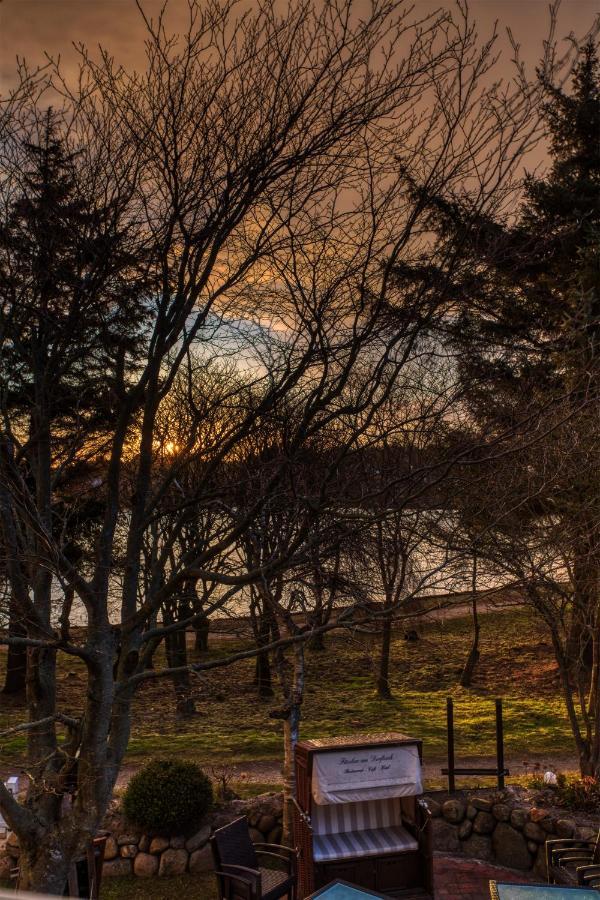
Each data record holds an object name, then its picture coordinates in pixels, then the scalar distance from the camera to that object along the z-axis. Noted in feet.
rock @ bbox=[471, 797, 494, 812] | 33.30
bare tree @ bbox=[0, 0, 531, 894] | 15.20
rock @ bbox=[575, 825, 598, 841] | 30.25
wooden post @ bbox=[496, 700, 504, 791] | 36.40
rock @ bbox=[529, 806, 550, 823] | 31.88
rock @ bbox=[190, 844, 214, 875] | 32.60
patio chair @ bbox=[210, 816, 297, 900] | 24.73
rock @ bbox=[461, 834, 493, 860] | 32.68
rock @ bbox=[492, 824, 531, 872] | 31.83
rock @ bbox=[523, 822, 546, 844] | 31.68
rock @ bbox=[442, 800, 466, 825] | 33.53
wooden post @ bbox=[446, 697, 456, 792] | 35.22
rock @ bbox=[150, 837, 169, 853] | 33.06
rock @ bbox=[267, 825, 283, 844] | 33.71
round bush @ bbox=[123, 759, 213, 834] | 32.83
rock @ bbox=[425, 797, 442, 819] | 33.78
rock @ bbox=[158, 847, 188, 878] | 32.45
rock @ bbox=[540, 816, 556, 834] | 31.42
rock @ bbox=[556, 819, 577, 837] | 30.83
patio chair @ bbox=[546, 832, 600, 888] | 24.62
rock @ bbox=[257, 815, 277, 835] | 34.01
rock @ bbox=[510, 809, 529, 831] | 32.27
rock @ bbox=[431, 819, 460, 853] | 33.24
